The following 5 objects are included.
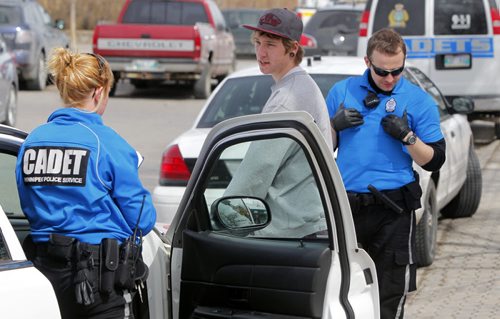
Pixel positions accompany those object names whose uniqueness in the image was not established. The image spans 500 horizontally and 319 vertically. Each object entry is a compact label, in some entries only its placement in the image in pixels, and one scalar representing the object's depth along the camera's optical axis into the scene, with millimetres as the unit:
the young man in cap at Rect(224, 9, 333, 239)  6858
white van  23184
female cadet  6180
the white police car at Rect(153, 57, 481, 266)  12584
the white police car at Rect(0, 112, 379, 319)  6589
